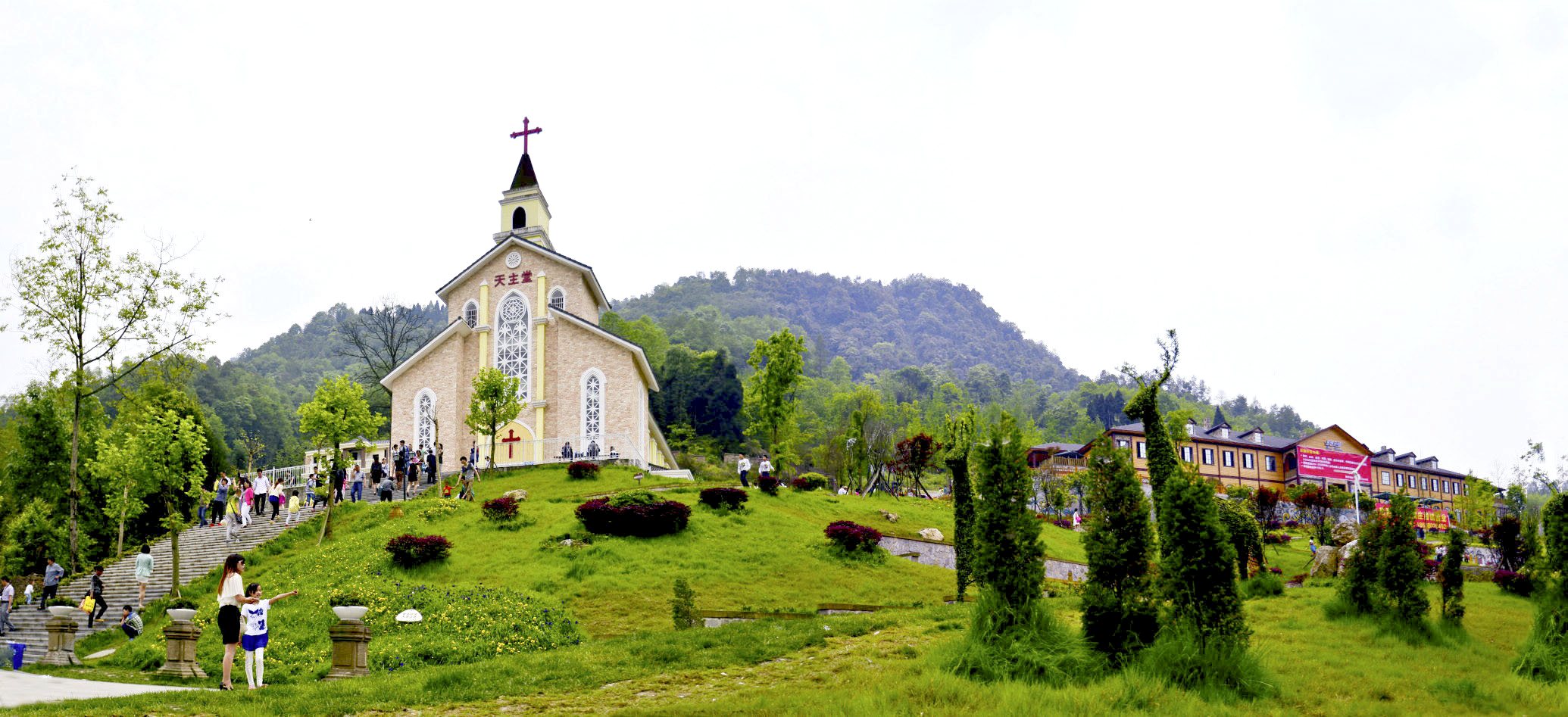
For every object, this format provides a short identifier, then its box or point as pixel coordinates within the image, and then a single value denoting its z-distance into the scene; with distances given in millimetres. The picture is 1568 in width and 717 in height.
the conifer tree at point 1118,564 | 10680
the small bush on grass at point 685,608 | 15352
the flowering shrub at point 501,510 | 24234
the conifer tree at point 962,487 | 17484
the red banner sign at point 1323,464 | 62250
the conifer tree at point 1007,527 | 11023
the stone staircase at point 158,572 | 20453
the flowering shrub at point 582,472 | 31109
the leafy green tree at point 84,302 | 25312
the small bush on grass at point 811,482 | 32594
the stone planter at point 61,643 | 15703
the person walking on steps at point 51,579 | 21812
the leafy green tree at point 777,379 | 39969
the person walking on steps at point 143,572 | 21141
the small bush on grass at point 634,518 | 22656
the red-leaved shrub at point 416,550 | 20438
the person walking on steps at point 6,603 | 19016
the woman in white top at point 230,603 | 12148
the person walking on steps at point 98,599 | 20406
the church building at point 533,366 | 36719
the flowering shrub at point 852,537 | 22922
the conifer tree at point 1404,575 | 13703
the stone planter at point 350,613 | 12633
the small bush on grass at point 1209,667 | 9680
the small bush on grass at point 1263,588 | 18688
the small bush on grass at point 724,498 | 25719
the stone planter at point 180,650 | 13852
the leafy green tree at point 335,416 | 25309
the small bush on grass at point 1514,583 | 21562
